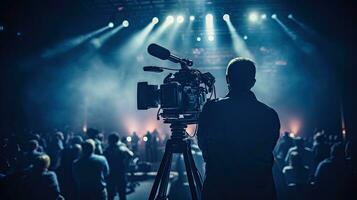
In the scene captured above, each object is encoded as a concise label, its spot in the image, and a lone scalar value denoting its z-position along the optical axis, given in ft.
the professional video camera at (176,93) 7.52
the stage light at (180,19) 33.30
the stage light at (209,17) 33.50
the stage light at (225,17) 33.27
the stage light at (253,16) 32.85
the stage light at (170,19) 33.27
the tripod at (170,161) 7.63
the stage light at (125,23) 34.58
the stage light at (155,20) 34.65
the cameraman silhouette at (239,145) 5.88
